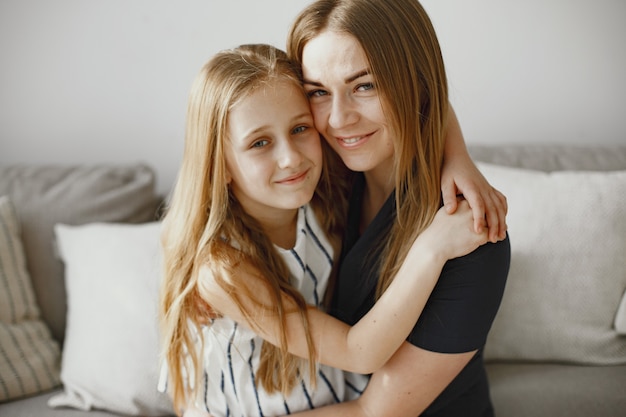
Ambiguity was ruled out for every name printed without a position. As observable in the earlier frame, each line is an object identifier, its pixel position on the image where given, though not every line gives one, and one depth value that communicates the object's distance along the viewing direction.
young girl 1.13
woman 1.11
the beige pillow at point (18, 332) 1.53
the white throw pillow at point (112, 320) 1.49
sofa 1.49
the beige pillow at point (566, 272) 1.51
